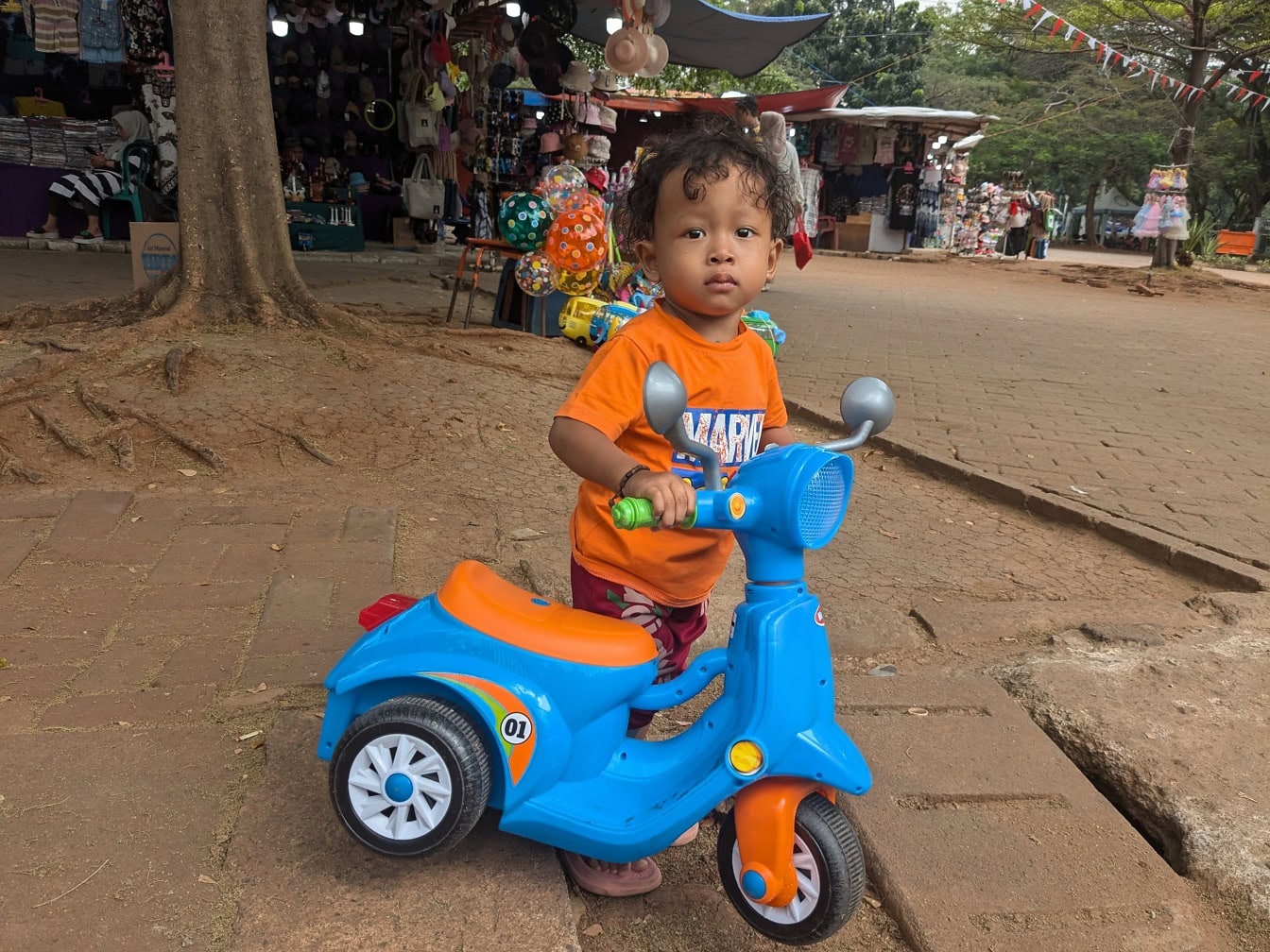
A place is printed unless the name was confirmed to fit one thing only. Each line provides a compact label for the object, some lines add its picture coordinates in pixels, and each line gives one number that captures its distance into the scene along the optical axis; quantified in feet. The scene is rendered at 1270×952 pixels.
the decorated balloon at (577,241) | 21.20
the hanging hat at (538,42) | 32.35
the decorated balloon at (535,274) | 21.59
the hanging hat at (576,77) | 35.60
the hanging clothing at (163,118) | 34.86
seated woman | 35.91
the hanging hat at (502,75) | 37.91
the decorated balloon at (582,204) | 21.56
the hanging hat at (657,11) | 28.60
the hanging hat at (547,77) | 33.63
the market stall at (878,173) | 68.95
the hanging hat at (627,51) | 27.63
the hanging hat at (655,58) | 28.09
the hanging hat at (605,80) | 37.35
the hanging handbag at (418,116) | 37.42
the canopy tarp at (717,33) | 34.55
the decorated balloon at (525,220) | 21.49
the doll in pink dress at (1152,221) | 57.00
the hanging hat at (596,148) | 40.73
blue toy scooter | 4.84
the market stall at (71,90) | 33.24
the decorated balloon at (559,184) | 22.24
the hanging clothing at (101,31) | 32.96
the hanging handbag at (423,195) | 38.65
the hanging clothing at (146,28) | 32.78
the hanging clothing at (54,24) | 33.37
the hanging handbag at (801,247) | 25.63
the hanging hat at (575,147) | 37.09
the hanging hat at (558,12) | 32.12
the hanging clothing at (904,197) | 72.28
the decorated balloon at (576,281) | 21.77
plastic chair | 35.91
